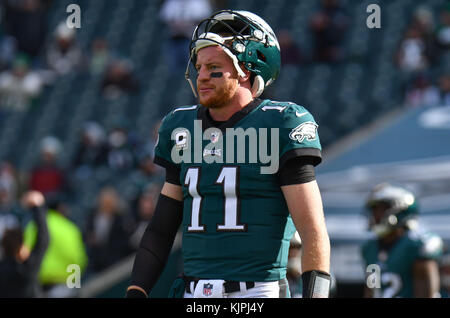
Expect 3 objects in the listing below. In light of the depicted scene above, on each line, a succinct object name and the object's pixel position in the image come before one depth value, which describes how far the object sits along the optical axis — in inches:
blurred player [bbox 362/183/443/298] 450.0
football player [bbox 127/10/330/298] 239.5
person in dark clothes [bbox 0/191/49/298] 527.8
